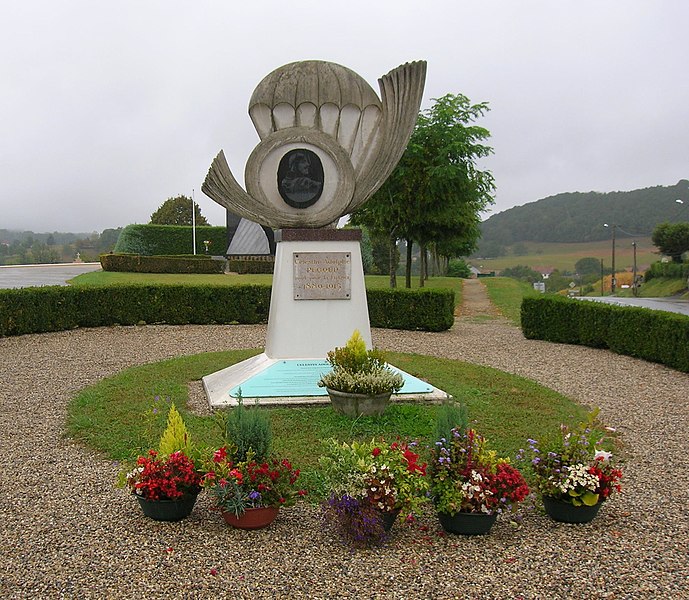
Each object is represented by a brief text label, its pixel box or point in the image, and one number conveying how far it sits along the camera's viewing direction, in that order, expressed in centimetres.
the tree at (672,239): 4638
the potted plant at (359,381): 651
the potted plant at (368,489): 404
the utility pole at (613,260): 4975
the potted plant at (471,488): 419
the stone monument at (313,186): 859
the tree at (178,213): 6525
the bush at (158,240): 4844
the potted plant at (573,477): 439
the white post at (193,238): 4607
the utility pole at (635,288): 4425
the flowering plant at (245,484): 420
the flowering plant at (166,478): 429
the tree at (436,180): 2017
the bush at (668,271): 4425
